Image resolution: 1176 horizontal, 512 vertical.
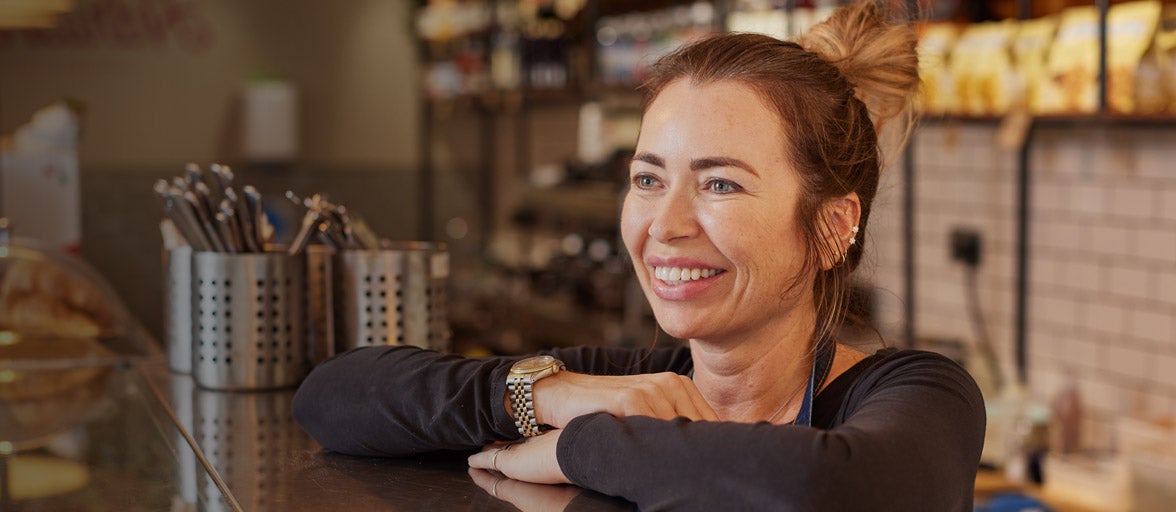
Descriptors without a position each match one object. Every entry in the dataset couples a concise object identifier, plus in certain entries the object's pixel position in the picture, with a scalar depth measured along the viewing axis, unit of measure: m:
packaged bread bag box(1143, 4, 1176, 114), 2.83
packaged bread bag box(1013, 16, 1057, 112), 3.26
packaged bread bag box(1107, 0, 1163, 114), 2.88
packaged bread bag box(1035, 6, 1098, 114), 3.07
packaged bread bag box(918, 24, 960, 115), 3.57
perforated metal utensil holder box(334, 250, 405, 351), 1.84
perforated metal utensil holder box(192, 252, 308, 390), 1.83
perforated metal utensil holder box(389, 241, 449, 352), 1.85
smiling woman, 1.11
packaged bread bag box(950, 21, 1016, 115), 3.38
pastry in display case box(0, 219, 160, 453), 1.98
